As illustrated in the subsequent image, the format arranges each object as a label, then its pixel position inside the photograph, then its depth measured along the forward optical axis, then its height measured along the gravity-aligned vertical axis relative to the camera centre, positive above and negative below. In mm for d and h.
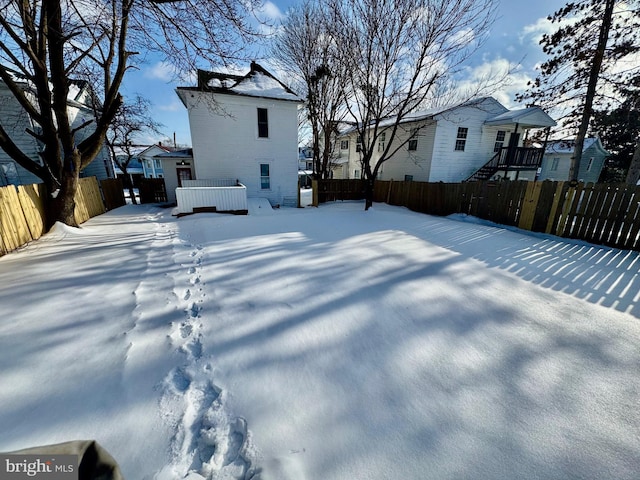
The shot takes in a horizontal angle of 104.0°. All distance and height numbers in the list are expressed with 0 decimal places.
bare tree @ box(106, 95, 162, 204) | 14820 +2639
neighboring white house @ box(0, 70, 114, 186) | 10328 +1346
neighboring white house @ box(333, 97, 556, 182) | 15125 +2187
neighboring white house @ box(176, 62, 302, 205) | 11992 +2013
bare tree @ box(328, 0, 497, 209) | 8453 +4576
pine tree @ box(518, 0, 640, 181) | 9250 +4778
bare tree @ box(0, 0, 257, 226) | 5703 +2833
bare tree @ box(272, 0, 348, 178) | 13148 +5560
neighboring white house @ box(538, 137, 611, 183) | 23328 +1654
